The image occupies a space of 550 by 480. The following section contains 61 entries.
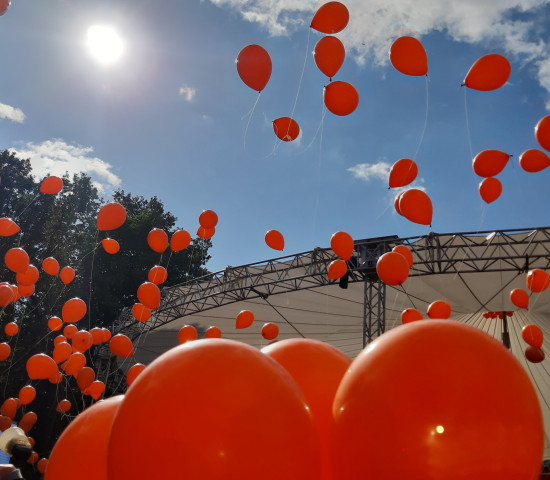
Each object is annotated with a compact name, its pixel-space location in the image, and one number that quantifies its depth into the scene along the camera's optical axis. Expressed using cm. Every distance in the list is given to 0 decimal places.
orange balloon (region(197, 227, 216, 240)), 604
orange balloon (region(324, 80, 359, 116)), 347
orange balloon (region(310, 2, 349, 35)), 322
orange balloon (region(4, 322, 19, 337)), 696
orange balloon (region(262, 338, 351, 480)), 163
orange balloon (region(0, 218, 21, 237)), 579
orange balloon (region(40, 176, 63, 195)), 568
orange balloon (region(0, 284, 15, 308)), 557
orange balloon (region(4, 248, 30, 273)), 577
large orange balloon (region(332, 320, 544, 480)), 119
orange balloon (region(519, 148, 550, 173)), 361
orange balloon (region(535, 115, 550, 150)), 316
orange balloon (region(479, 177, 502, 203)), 416
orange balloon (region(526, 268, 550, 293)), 529
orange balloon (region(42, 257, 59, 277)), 635
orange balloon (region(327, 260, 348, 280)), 655
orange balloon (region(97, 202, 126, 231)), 516
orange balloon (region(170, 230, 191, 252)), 594
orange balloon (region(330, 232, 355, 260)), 538
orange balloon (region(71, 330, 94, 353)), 649
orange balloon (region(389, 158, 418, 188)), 401
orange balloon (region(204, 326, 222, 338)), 590
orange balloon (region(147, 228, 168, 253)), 593
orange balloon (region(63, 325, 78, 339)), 699
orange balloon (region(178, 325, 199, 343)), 712
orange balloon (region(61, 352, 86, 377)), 641
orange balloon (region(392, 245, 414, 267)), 581
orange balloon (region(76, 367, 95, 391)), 684
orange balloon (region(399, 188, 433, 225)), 412
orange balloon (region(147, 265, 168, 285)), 637
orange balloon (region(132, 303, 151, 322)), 736
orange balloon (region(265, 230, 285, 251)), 580
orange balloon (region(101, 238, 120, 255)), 639
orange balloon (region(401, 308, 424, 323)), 519
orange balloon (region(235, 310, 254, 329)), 710
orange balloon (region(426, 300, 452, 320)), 547
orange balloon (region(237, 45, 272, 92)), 334
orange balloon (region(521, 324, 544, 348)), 580
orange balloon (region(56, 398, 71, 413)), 774
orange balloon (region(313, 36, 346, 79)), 332
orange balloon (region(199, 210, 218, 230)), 591
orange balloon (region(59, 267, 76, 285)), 649
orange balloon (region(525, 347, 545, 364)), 576
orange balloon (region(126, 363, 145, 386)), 572
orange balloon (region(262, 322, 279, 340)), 692
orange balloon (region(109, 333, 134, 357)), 661
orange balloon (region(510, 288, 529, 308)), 589
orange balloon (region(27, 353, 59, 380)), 585
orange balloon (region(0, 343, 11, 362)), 667
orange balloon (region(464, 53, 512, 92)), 326
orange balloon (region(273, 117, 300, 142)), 380
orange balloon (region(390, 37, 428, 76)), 328
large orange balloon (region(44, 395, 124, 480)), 156
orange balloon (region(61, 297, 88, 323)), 618
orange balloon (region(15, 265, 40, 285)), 616
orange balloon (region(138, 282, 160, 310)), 609
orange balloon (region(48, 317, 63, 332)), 769
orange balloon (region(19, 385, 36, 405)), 736
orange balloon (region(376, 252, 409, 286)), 464
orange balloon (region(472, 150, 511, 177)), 385
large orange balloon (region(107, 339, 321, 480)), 114
